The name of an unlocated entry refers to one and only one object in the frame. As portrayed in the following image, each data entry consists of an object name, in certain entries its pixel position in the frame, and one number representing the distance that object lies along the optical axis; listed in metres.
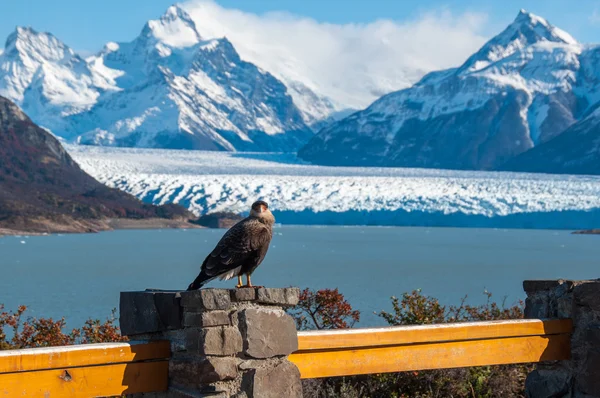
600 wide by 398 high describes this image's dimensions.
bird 8.77
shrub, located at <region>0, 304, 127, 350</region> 14.69
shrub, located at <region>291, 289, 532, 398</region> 12.08
